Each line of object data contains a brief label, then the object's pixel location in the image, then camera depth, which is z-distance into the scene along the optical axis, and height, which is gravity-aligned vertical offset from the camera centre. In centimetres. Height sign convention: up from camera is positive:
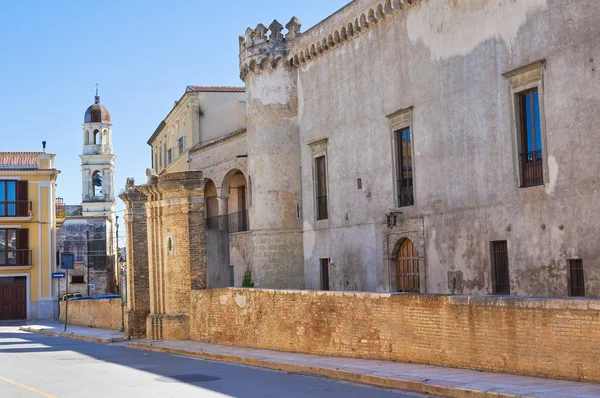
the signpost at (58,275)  5209 -18
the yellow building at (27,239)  5528 +215
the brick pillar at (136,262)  3186 +26
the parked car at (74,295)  6582 -174
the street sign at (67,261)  4585 +56
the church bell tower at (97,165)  8850 +1042
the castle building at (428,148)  2050 +316
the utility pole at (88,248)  7175 +185
